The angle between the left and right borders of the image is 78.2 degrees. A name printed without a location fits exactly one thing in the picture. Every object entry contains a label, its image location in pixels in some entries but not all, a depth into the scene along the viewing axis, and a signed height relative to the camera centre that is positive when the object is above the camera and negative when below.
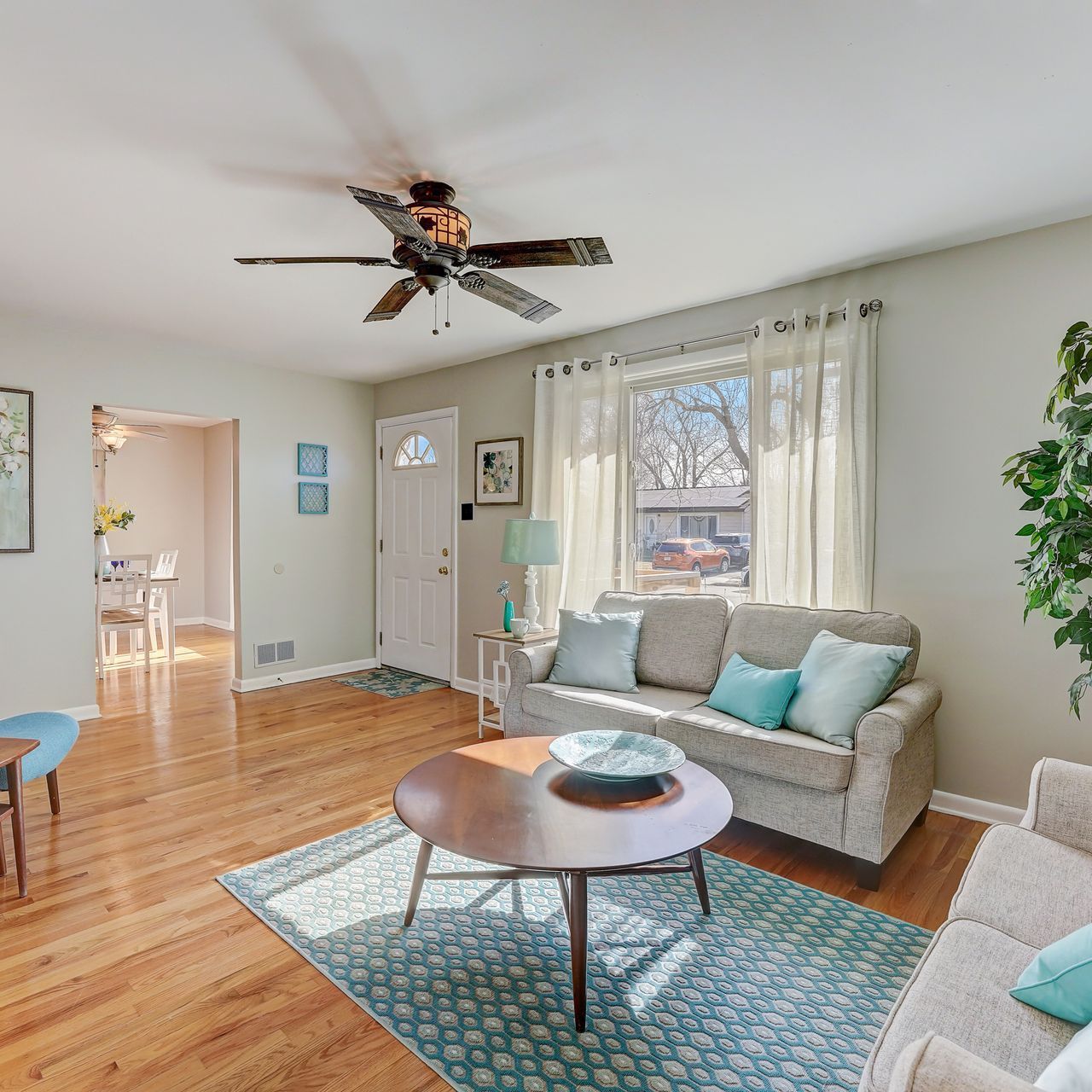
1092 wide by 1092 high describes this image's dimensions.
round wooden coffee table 1.72 -0.83
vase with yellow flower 6.08 +0.06
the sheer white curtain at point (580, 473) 4.13 +0.36
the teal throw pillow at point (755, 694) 2.71 -0.68
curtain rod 3.16 +1.06
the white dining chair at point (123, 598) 5.83 -0.65
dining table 6.26 -0.71
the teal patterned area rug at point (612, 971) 1.64 -1.30
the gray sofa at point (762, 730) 2.38 -0.81
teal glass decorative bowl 2.14 -0.77
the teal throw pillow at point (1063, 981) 1.12 -0.77
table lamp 4.05 -0.09
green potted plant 1.96 +0.08
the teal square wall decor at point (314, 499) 5.56 +0.25
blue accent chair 2.61 -0.87
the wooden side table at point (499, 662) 4.00 -0.86
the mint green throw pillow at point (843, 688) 2.51 -0.60
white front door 5.37 -0.16
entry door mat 5.21 -1.25
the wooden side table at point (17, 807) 2.33 -0.98
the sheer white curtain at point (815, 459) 3.16 +0.35
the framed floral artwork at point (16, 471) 4.04 +0.34
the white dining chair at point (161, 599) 6.78 -0.74
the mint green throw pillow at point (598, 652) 3.38 -0.63
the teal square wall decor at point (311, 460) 5.52 +0.57
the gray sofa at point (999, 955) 0.86 -0.82
